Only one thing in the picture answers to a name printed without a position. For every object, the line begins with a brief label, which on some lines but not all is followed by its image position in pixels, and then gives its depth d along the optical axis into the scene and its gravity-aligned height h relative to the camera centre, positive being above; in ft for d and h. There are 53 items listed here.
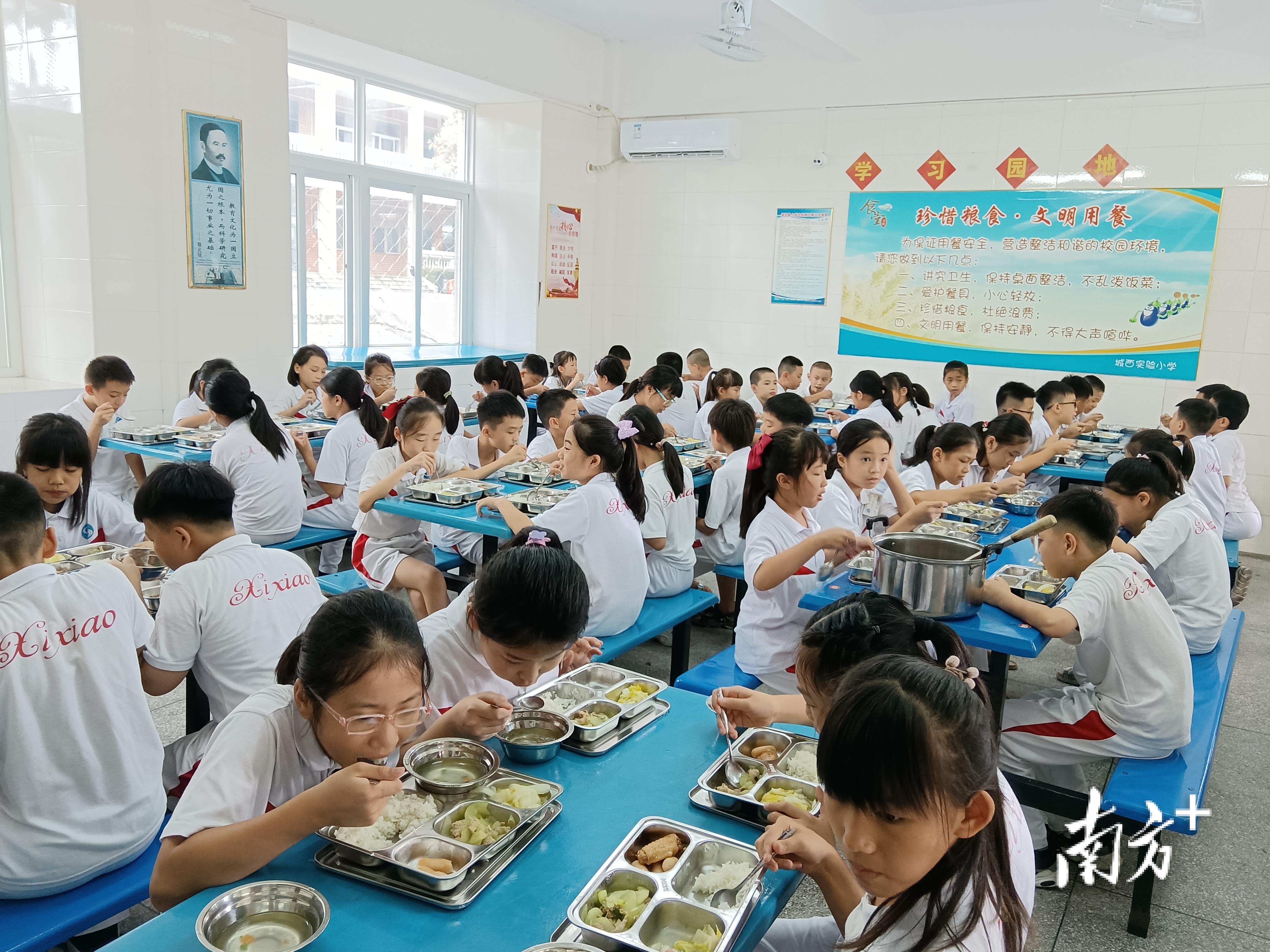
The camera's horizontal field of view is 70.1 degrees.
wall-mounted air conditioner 27.07 +5.77
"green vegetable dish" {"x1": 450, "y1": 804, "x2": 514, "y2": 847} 4.84 -2.74
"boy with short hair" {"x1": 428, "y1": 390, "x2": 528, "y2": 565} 14.11 -2.13
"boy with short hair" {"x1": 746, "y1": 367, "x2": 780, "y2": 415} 24.76 -1.36
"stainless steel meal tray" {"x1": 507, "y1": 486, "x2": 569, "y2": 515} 12.07 -2.36
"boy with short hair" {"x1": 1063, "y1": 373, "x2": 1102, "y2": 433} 21.52 -1.24
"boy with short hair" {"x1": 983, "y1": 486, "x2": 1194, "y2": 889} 8.37 -2.86
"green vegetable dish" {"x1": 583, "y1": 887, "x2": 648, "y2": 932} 4.31 -2.79
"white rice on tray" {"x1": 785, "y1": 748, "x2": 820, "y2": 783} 5.77 -2.75
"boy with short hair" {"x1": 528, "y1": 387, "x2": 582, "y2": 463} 15.96 -1.68
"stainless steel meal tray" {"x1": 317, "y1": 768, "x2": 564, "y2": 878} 4.47 -2.70
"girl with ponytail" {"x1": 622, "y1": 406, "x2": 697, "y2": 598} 12.41 -2.53
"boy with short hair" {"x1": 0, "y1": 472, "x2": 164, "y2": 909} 5.52 -2.65
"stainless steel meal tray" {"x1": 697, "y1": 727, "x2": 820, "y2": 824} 5.31 -2.73
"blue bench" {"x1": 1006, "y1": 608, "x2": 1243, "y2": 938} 7.76 -3.81
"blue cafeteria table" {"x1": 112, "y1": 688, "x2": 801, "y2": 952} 4.16 -2.81
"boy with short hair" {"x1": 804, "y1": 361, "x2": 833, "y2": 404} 24.99 -1.23
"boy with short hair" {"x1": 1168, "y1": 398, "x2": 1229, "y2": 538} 16.63 -1.81
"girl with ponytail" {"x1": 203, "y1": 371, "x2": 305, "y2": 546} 13.60 -2.29
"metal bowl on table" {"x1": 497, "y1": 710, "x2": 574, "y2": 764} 5.75 -2.70
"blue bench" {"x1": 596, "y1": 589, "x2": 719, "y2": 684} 10.59 -3.63
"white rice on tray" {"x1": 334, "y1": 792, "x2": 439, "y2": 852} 4.68 -2.73
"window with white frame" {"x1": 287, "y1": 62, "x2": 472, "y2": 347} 24.49 +3.03
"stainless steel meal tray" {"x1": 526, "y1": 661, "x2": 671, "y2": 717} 6.70 -2.73
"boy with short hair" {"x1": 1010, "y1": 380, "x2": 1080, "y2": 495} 19.53 -1.54
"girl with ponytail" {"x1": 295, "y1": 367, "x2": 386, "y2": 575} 15.42 -2.55
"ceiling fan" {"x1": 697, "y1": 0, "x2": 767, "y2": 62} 17.56 +5.85
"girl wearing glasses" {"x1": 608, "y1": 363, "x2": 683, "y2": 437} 19.89 -1.38
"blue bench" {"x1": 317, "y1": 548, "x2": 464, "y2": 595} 12.10 -3.64
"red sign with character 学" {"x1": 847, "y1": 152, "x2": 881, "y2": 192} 25.48 +4.70
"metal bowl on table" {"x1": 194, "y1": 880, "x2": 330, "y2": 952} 4.10 -2.77
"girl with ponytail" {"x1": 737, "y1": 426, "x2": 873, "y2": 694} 9.59 -2.27
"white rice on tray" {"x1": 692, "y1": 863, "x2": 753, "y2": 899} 4.67 -2.81
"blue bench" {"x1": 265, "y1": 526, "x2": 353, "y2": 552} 14.29 -3.63
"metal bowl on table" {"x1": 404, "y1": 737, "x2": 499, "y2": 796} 5.56 -2.73
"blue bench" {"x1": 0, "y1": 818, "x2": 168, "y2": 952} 5.29 -3.69
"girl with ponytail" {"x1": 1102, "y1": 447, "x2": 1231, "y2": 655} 11.03 -2.36
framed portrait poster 18.83 +2.21
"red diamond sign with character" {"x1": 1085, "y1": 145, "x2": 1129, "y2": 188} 22.56 +4.60
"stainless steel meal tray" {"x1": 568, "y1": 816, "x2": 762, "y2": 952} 4.29 -2.76
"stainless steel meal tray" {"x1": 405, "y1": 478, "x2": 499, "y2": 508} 12.16 -2.35
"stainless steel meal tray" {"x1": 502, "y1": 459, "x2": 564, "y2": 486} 13.60 -2.28
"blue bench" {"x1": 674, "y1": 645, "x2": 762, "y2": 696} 9.46 -3.66
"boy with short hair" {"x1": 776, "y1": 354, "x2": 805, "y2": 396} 24.73 -1.03
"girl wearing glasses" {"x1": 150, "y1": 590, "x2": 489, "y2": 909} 4.42 -2.29
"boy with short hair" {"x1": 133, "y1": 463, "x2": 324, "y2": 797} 6.99 -2.29
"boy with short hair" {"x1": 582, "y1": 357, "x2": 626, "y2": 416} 22.17 -1.58
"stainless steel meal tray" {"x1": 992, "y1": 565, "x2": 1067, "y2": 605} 9.03 -2.44
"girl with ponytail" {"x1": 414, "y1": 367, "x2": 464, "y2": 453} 17.03 -1.40
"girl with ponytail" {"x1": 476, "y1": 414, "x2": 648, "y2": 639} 10.34 -2.24
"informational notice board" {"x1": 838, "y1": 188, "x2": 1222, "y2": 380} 22.38 +1.80
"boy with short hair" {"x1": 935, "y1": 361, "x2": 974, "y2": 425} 23.75 -1.45
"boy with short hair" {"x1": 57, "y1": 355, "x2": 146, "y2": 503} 15.66 -1.80
